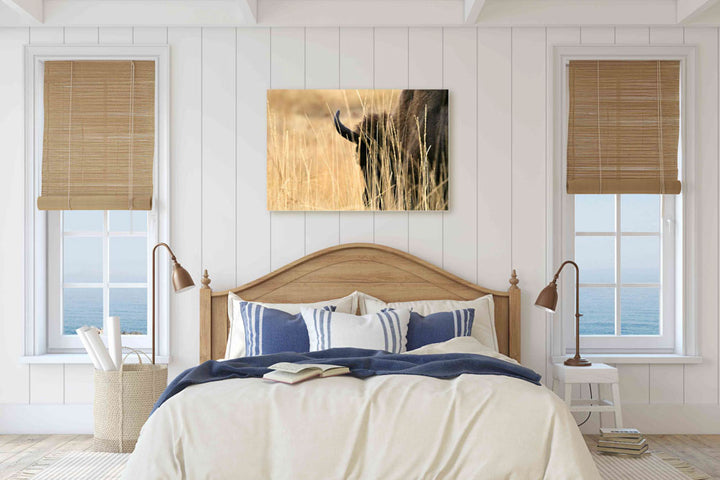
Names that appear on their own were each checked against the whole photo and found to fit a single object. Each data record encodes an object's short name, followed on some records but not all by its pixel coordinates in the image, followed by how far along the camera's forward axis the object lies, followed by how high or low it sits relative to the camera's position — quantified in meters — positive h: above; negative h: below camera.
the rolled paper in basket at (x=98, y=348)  3.62 -0.61
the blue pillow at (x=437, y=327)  3.61 -0.48
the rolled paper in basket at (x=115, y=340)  3.70 -0.57
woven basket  3.64 -0.93
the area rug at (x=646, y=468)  3.31 -1.19
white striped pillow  3.45 -0.48
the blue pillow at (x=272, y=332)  3.59 -0.51
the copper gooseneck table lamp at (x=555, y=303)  3.75 -0.36
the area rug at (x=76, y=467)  3.29 -1.19
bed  2.40 -0.72
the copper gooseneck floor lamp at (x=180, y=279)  3.72 -0.23
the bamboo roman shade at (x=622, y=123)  4.18 +0.75
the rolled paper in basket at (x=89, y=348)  3.63 -0.61
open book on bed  2.66 -0.55
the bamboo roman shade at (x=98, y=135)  4.16 +0.66
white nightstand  3.77 -0.80
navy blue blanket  2.78 -0.56
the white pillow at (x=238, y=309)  3.82 -0.42
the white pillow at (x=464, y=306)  3.88 -0.41
